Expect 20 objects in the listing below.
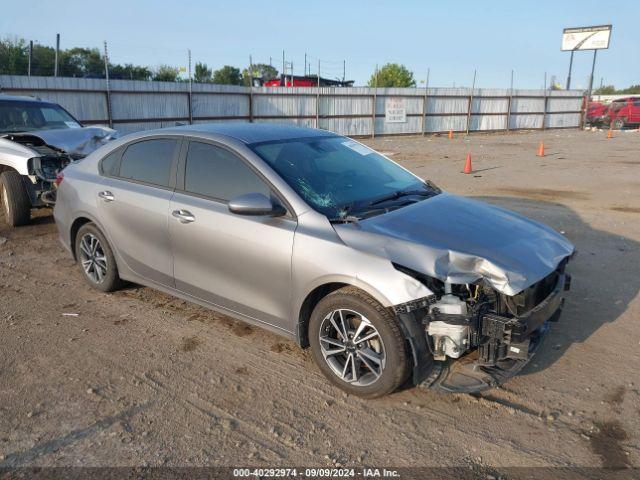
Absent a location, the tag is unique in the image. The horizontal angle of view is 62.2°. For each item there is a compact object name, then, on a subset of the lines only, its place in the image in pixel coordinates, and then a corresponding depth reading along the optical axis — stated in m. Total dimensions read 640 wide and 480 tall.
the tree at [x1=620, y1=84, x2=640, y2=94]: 82.08
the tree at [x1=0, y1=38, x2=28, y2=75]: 36.53
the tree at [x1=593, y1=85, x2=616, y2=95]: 84.18
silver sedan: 3.16
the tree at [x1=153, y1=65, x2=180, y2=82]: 49.44
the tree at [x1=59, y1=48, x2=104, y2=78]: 45.16
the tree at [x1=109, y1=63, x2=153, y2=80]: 45.50
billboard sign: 42.34
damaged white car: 7.46
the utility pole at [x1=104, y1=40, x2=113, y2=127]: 18.95
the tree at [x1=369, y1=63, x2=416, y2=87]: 65.00
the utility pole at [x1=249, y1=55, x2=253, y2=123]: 23.24
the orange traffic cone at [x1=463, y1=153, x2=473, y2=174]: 13.82
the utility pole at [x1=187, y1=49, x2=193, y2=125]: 21.45
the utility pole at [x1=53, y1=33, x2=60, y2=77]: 21.17
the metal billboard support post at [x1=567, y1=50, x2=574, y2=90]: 44.53
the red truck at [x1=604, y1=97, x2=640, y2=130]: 32.50
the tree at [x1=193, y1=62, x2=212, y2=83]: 64.04
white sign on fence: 27.67
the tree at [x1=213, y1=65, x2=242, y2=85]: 71.38
